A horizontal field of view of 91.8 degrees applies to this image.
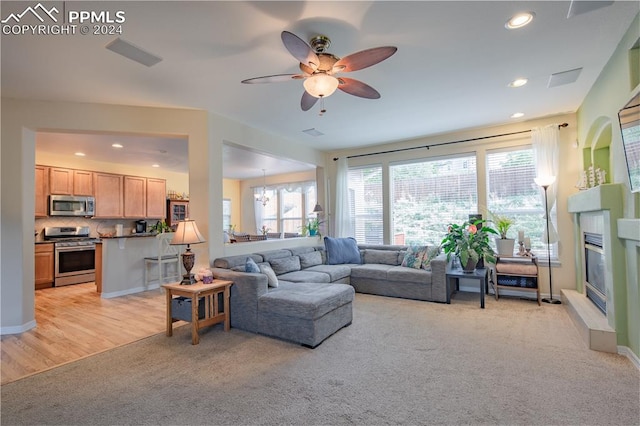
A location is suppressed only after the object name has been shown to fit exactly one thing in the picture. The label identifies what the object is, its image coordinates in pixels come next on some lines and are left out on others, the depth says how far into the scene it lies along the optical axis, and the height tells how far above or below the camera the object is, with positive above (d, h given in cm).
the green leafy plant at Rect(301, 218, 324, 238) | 653 -16
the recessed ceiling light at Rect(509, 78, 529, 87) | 339 +148
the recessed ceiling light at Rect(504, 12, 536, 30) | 228 +147
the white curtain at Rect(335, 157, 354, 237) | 635 +35
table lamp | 339 -19
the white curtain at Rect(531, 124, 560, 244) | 450 +85
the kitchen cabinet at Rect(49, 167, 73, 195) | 615 +88
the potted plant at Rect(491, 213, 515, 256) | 466 -36
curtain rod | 483 +130
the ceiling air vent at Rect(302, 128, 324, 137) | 512 +148
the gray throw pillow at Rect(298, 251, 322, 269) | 529 -70
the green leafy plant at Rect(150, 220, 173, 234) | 650 -12
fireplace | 327 -66
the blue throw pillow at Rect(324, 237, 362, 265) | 567 -61
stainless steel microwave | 612 +39
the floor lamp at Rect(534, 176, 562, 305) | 440 +14
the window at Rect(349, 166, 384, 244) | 630 +31
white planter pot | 465 -46
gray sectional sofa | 313 -86
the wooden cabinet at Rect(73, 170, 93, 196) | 645 +88
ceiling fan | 219 +118
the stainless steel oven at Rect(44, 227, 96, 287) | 611 -61
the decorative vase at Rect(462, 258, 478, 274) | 464 -75
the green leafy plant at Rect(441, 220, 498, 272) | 461 -42
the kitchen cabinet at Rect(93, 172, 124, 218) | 682 +66
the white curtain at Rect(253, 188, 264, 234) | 998 +28
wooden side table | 319 -86
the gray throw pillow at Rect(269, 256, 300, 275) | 468 -69
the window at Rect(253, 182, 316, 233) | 914 +43
